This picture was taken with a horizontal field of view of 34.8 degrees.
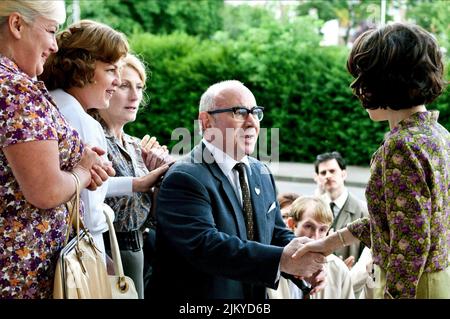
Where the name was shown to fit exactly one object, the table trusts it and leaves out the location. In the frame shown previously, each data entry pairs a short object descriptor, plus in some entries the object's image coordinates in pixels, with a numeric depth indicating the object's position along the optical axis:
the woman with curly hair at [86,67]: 2.84
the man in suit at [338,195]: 5.36
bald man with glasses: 2.79
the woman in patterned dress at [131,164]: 3.19
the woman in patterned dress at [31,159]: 2.16
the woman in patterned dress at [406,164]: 2.29
